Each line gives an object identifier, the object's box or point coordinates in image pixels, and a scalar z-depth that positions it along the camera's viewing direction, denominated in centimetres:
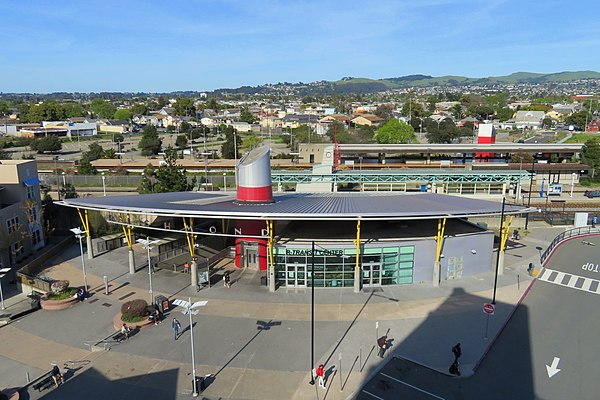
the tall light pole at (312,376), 1781
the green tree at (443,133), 10362
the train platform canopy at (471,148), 6744
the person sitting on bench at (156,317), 2314
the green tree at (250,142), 9922
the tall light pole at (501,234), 2495
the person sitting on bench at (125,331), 2159
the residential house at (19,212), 3161
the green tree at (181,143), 10194
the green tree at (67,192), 4580
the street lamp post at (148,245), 2608
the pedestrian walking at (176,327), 2147
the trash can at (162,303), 2416
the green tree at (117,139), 10674
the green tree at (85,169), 6431
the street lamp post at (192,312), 1709
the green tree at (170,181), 4422
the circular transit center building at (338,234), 2608
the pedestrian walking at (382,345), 1958
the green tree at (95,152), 8204
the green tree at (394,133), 9238
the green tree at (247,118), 17031
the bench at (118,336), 2141
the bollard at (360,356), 1926
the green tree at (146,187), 4596
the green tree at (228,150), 8750
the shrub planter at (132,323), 2247
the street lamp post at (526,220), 4263
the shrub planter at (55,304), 2503
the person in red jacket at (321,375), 1747
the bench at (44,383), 1764
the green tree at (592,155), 6519
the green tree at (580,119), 13116
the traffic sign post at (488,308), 2069
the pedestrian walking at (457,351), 1859
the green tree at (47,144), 9231
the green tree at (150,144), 9171
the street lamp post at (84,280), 2724
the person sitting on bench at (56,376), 1784
